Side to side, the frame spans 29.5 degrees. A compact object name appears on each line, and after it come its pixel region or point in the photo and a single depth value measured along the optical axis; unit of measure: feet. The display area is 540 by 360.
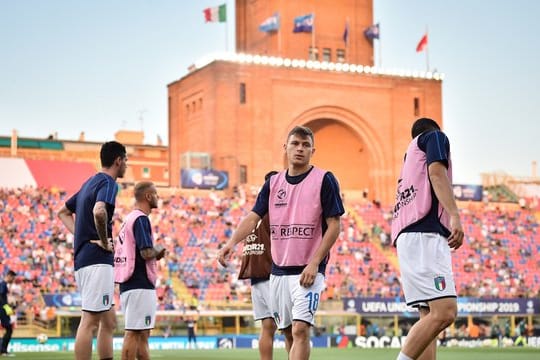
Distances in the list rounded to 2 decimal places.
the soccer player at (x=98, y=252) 35.73
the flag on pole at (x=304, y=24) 219.41
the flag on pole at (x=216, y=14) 211.61
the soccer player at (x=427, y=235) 27.61
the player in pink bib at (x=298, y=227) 30.60
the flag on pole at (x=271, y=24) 219.41
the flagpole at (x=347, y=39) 228.86
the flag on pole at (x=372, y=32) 231.09
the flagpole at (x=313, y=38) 226.38
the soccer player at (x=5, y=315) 75.11
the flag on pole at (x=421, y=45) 224.12
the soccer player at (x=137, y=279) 38.73
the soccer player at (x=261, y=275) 39.91
